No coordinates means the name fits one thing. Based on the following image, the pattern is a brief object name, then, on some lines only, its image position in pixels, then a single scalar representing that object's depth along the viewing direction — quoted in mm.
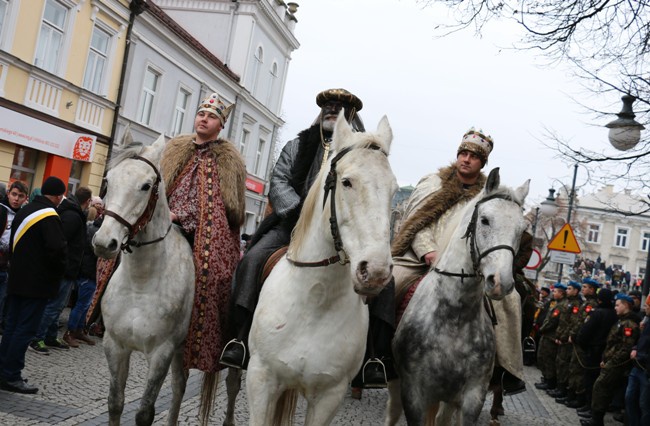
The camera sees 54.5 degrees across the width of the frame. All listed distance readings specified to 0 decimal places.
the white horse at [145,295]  4414
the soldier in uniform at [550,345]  13398
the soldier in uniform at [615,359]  9852
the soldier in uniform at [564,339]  12680
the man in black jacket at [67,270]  8586
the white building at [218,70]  21672
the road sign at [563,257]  16103
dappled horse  4375
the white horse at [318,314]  3377
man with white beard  4340
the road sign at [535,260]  15463
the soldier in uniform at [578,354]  11711
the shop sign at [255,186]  31127
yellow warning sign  14543
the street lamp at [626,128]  9320
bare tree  8297
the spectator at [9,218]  8055
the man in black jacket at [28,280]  6695
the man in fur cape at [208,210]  4855
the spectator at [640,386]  8496
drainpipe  20016
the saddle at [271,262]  4379
